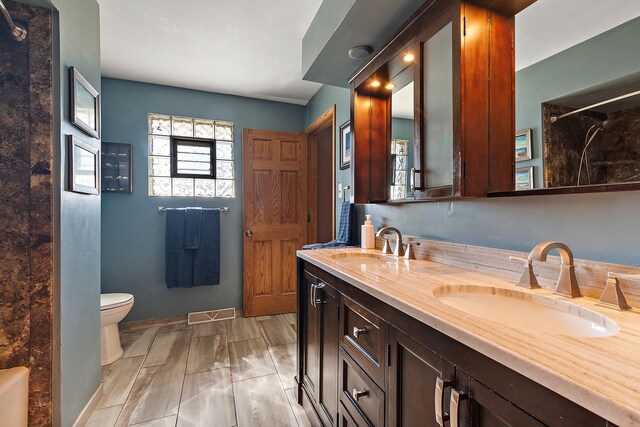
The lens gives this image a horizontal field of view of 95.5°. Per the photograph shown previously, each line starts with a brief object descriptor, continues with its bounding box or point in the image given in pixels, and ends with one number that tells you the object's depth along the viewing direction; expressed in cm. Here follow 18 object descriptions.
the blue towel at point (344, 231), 213
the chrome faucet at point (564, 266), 81
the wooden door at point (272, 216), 315
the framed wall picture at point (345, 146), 236
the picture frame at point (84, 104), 145
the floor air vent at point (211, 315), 302
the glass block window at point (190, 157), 296
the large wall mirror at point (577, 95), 76
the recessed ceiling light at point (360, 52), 164
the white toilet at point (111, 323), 217
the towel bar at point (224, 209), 316
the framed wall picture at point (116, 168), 276
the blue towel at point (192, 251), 292
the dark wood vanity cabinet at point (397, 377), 52
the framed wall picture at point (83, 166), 143
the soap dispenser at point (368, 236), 188
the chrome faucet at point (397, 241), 157
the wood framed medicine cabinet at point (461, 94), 106
